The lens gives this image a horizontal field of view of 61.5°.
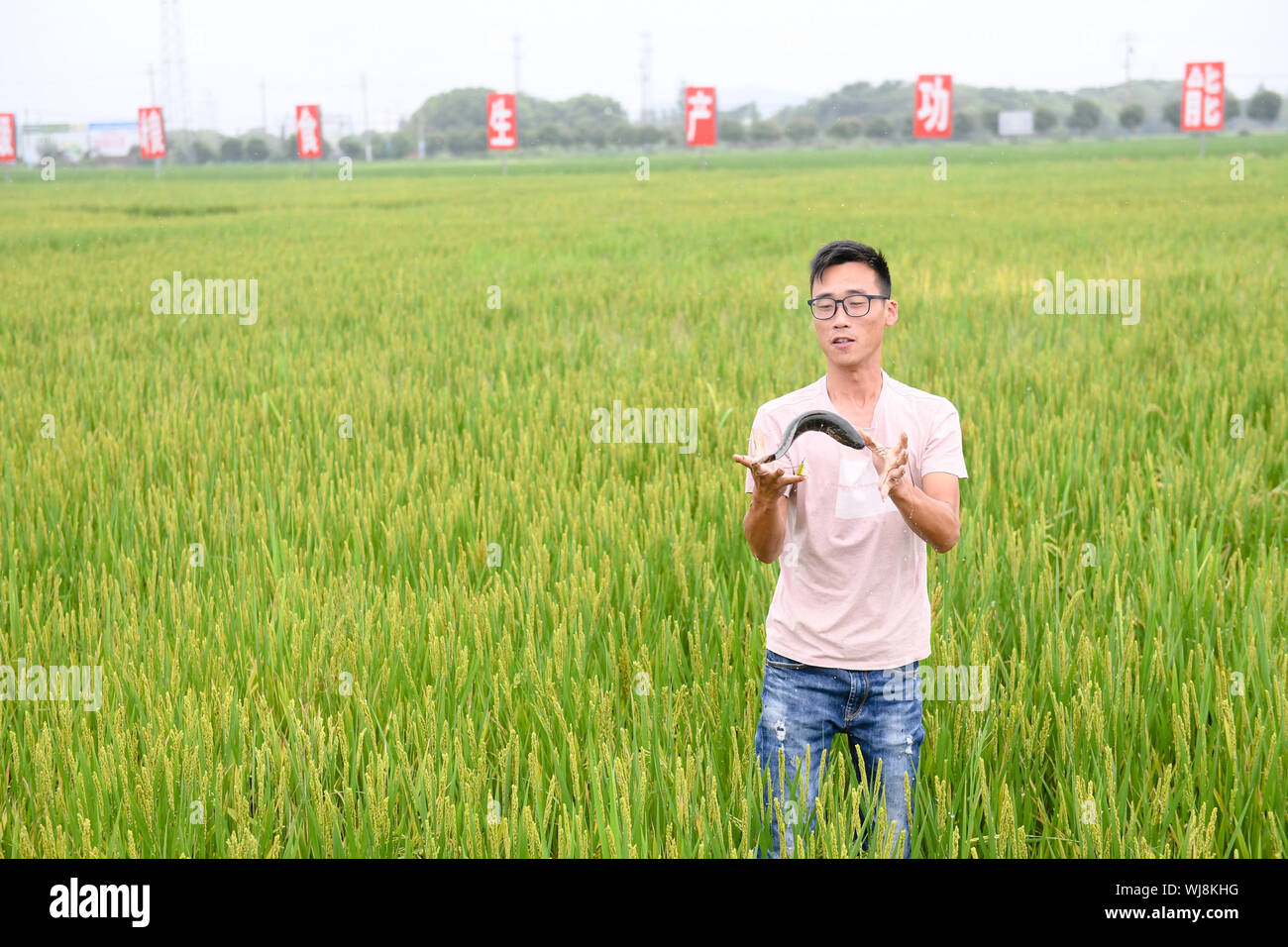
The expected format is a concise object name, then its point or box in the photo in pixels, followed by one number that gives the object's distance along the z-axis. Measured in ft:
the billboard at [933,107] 121.90
